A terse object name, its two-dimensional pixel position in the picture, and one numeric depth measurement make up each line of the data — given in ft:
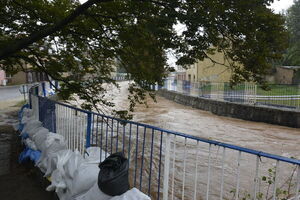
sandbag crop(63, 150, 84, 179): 11.67
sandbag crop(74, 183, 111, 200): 9.25
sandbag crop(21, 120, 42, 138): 19.04
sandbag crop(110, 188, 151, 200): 8.36
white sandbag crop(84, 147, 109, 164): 11.92
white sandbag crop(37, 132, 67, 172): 14.75
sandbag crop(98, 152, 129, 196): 8.89
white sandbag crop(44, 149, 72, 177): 13.01
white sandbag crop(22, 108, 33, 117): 23.17
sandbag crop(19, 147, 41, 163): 16.73
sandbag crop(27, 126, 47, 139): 18.73
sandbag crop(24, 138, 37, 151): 17.47
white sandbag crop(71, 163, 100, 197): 10.70
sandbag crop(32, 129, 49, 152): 16.33
